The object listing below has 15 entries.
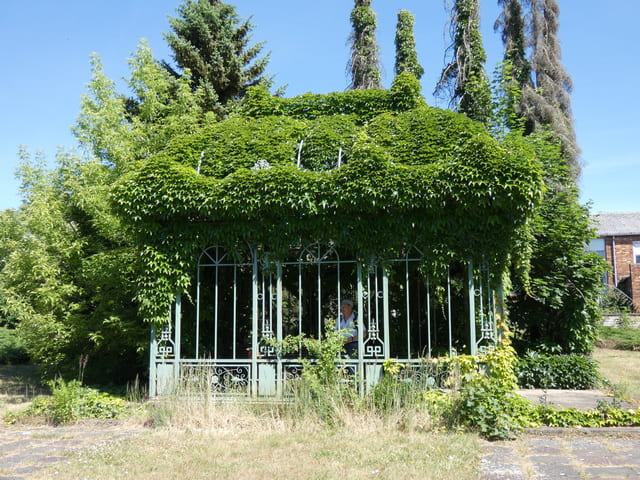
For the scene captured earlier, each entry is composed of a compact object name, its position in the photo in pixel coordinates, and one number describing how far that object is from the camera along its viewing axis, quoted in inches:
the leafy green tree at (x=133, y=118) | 451.2
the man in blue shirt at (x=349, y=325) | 318.3
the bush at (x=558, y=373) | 390.0
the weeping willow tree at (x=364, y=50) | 854.5
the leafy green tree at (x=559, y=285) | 421.4
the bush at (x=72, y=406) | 296.4
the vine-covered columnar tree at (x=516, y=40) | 792.3
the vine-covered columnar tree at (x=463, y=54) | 703.1
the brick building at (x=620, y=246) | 1339.8
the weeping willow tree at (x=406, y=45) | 782.5
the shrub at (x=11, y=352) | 696.4
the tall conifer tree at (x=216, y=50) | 725.9
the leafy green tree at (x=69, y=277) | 418.6
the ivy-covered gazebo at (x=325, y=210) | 291.0
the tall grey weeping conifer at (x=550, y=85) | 778.2
